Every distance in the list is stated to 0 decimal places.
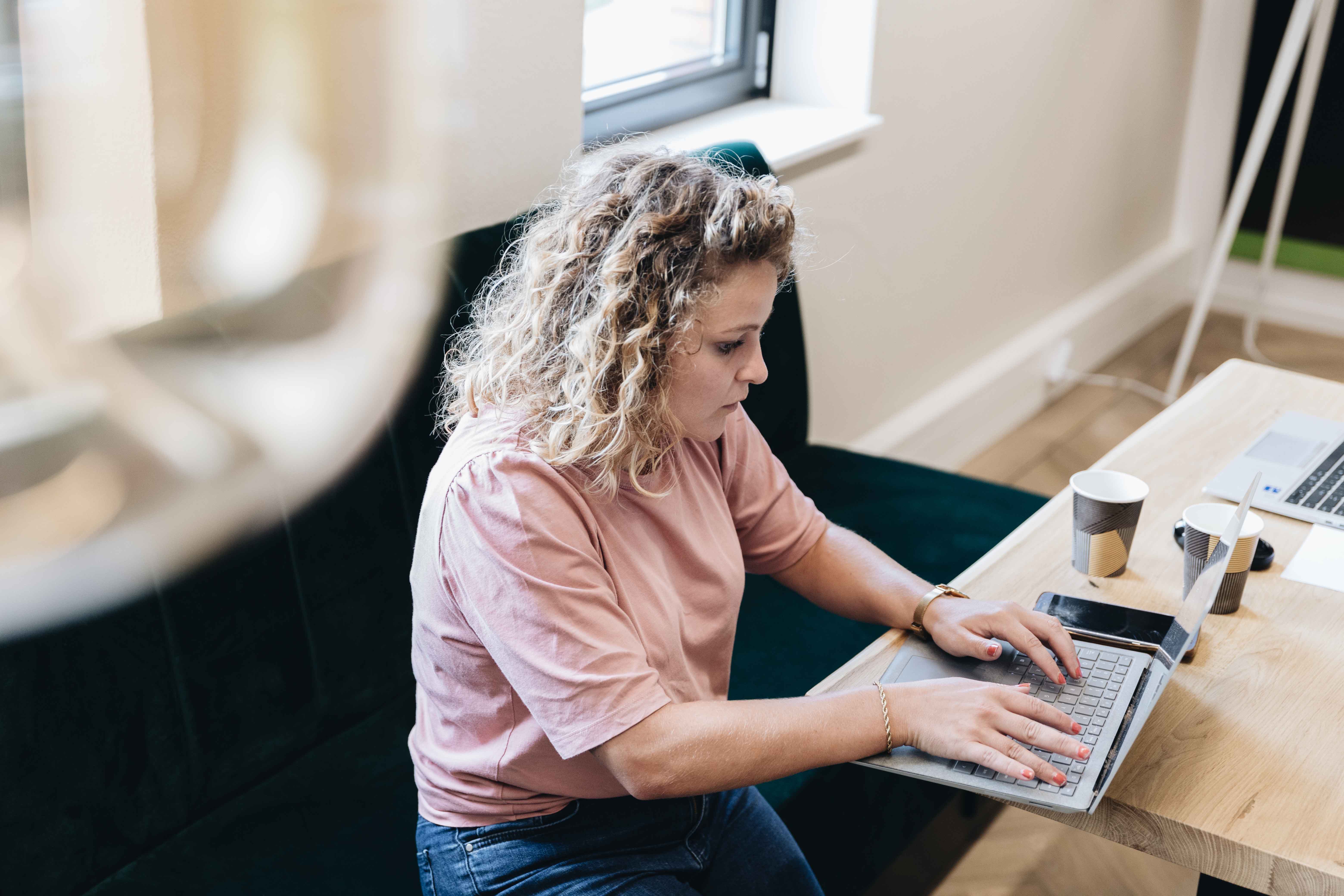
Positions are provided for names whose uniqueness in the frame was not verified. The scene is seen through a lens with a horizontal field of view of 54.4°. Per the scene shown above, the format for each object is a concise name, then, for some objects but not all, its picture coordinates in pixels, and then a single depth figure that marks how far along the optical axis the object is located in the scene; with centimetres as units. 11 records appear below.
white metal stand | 313
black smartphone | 126
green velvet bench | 129
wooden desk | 105
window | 230
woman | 108
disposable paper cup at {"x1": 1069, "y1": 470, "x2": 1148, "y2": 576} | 139
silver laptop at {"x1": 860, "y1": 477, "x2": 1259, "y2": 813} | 105
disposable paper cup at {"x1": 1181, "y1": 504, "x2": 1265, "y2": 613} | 133
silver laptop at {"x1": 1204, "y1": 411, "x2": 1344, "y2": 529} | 155
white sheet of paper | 142
